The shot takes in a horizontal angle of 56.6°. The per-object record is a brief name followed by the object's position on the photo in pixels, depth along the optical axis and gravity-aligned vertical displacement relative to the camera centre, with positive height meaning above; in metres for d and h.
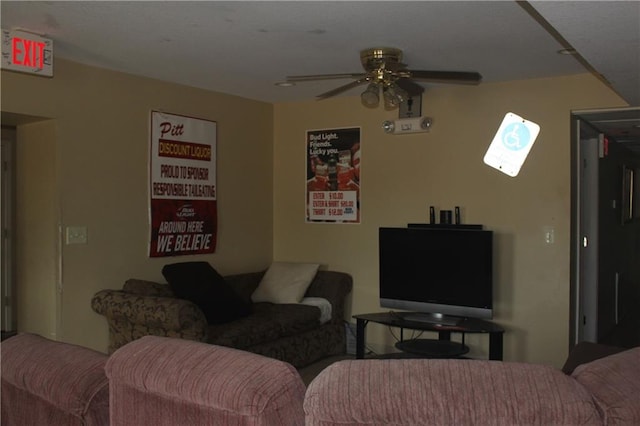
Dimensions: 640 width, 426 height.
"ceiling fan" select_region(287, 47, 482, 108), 3.65 +0.83
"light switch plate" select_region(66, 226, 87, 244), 4.21 -0.18
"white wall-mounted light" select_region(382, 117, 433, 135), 5.14 +0.74
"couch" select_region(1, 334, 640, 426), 1.19 -0.40
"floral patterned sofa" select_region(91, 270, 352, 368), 3.94 -0.84
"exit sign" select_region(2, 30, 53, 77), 3.47 +0.94
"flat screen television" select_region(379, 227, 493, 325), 4.56 -0.50
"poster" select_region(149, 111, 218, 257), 4.82 +0.20
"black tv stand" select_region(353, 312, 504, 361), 4.37 -0.89
